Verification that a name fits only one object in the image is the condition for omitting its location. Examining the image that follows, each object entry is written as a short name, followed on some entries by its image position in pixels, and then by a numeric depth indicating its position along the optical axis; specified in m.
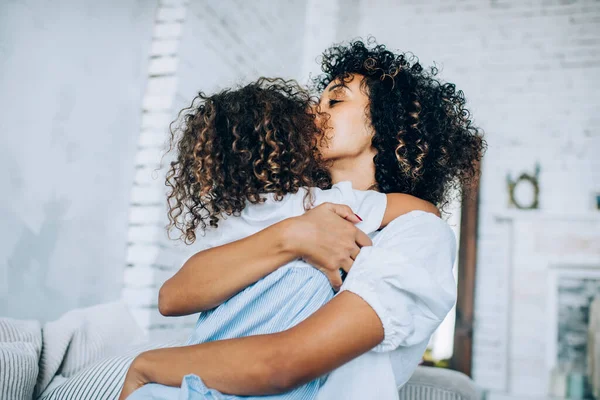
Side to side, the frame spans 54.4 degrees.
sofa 1.48
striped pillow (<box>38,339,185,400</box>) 1.49
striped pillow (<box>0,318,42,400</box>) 1.40
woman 0.98
